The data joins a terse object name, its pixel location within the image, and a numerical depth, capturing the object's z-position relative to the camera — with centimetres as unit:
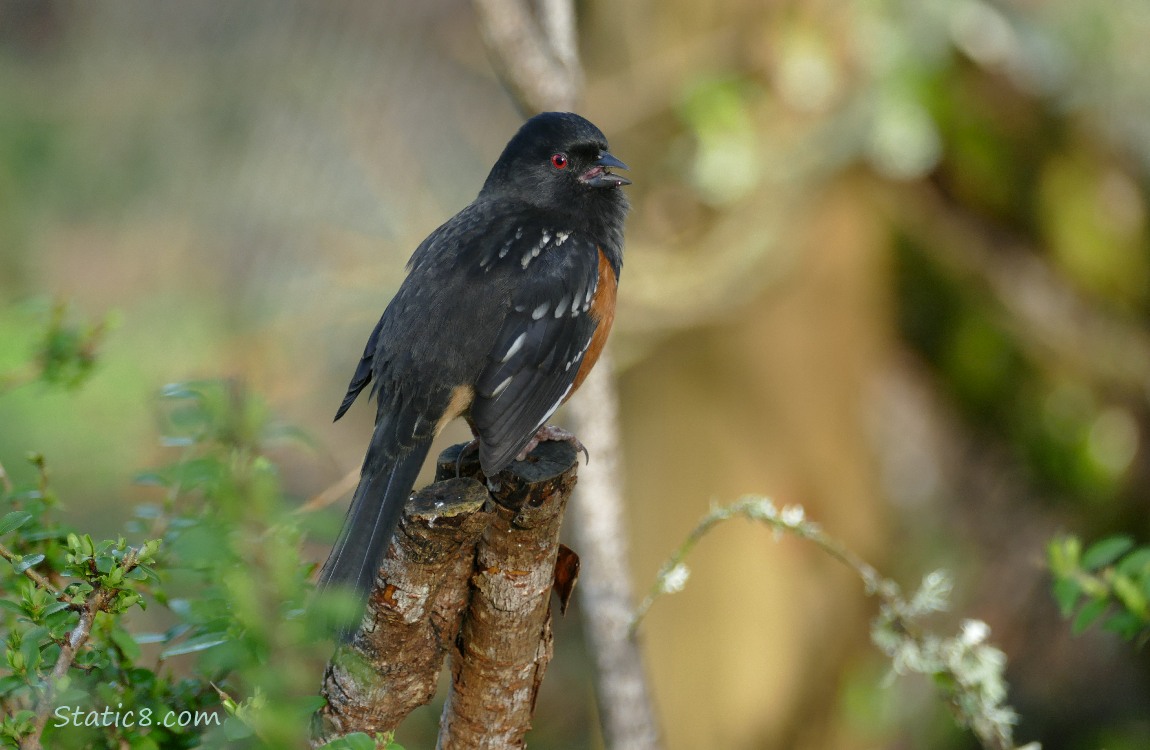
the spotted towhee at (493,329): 586
